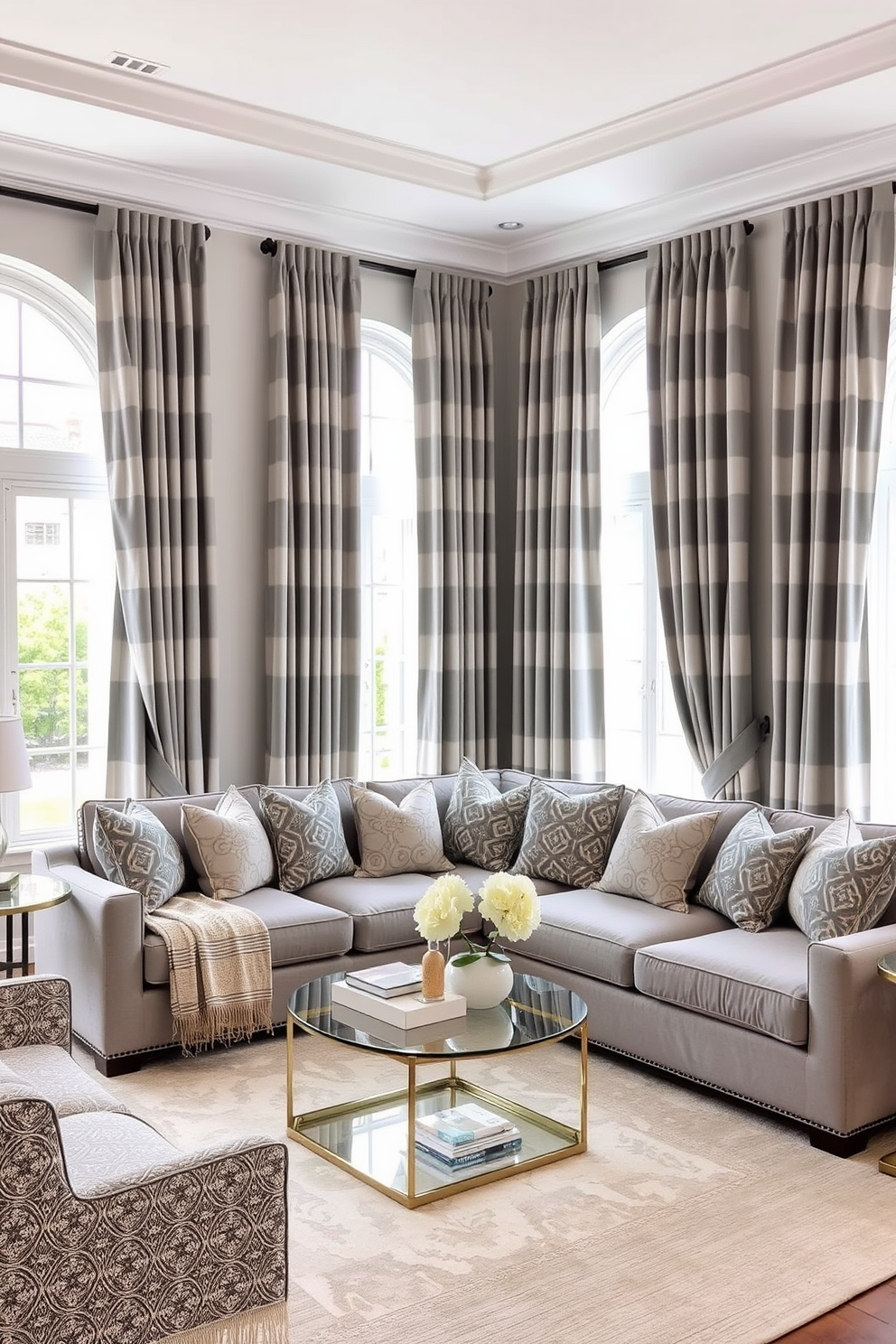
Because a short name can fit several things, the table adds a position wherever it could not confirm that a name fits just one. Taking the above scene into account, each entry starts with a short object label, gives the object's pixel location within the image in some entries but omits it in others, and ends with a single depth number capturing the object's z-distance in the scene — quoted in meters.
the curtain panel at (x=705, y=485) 5.23
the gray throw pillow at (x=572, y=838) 4.96
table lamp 4.18
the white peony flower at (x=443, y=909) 3.56
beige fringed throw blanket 4.14
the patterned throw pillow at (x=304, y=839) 4.89
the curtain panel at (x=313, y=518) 5.59
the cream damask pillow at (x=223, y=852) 4.64
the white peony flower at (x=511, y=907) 3.62
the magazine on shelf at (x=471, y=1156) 3.32
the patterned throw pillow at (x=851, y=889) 3.88
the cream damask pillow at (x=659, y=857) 4.57
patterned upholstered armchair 1.97
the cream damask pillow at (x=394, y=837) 5.11
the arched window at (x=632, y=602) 5.94
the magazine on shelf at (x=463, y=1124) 3.37
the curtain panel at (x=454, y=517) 6.18
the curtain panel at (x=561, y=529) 6.00
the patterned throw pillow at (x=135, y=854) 4.36
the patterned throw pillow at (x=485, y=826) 5.27
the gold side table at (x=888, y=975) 3.37
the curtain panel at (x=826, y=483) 4.76
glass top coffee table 3.25
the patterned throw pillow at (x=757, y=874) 4.22
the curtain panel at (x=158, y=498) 5.12
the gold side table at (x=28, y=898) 3.97
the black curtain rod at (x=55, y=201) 4.89
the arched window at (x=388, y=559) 6.25
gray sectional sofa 3.52
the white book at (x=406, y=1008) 3.38
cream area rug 2.67
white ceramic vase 3.56
